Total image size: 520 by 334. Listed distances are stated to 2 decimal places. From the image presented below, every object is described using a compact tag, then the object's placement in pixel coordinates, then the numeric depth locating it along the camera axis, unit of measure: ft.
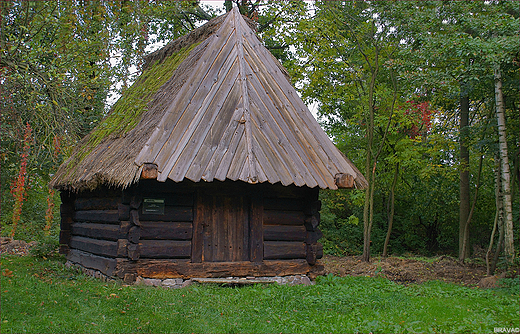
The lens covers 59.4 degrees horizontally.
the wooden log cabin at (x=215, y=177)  25.90
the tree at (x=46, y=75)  20.70
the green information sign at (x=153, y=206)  27.08
